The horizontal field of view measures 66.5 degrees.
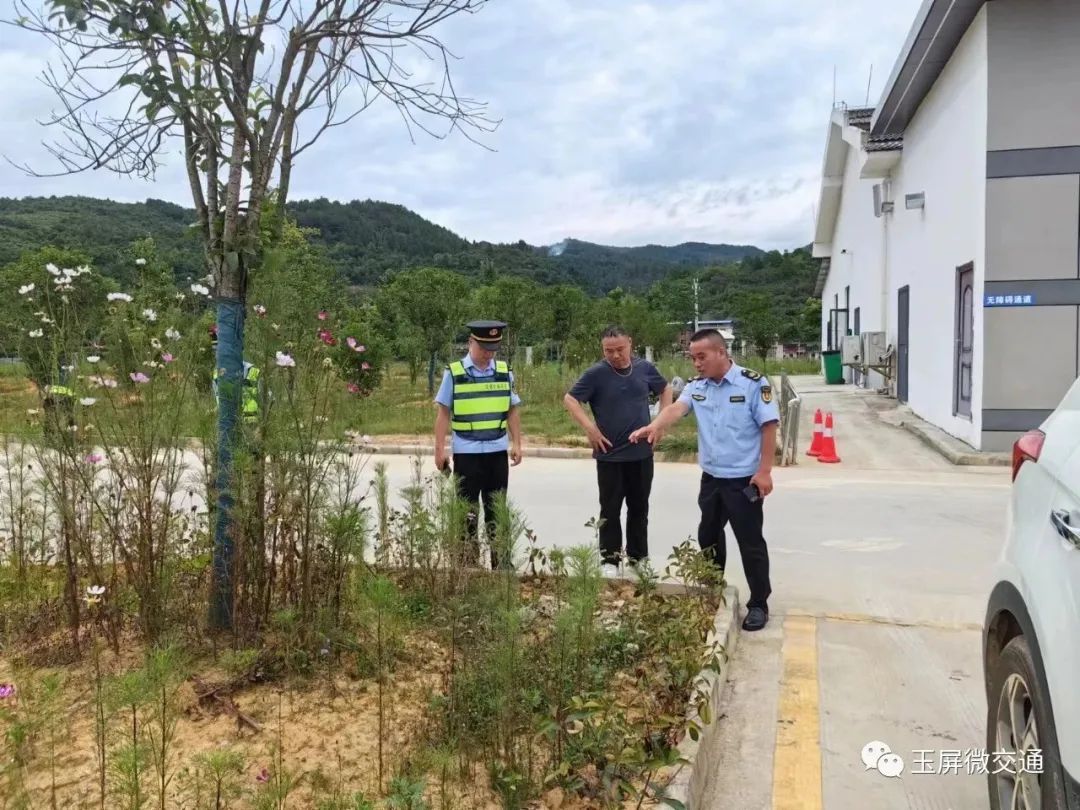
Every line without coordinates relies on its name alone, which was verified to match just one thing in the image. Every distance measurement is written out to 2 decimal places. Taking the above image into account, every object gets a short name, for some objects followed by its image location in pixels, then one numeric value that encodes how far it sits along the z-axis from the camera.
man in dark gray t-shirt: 5.22
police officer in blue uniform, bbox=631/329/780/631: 4.57
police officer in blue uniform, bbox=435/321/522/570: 5.03
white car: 1.88
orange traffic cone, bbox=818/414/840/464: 10.95
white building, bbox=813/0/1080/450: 10.09
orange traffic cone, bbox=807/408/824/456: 11.20
